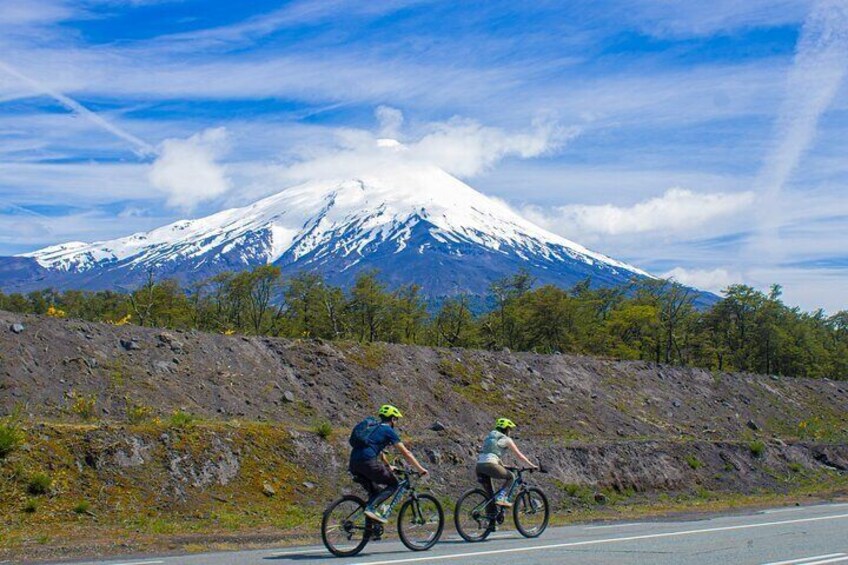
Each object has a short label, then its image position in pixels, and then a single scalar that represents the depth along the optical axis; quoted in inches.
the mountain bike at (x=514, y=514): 564.7
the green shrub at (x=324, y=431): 894.4
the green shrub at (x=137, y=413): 837.4
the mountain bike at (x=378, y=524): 482.9
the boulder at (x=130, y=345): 1046.4
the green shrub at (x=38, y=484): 642.2
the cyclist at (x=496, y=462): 571.8
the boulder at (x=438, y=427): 1029.8
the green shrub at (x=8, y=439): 653.9
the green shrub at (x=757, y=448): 1288.1
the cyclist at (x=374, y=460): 494.0
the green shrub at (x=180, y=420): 788.0
